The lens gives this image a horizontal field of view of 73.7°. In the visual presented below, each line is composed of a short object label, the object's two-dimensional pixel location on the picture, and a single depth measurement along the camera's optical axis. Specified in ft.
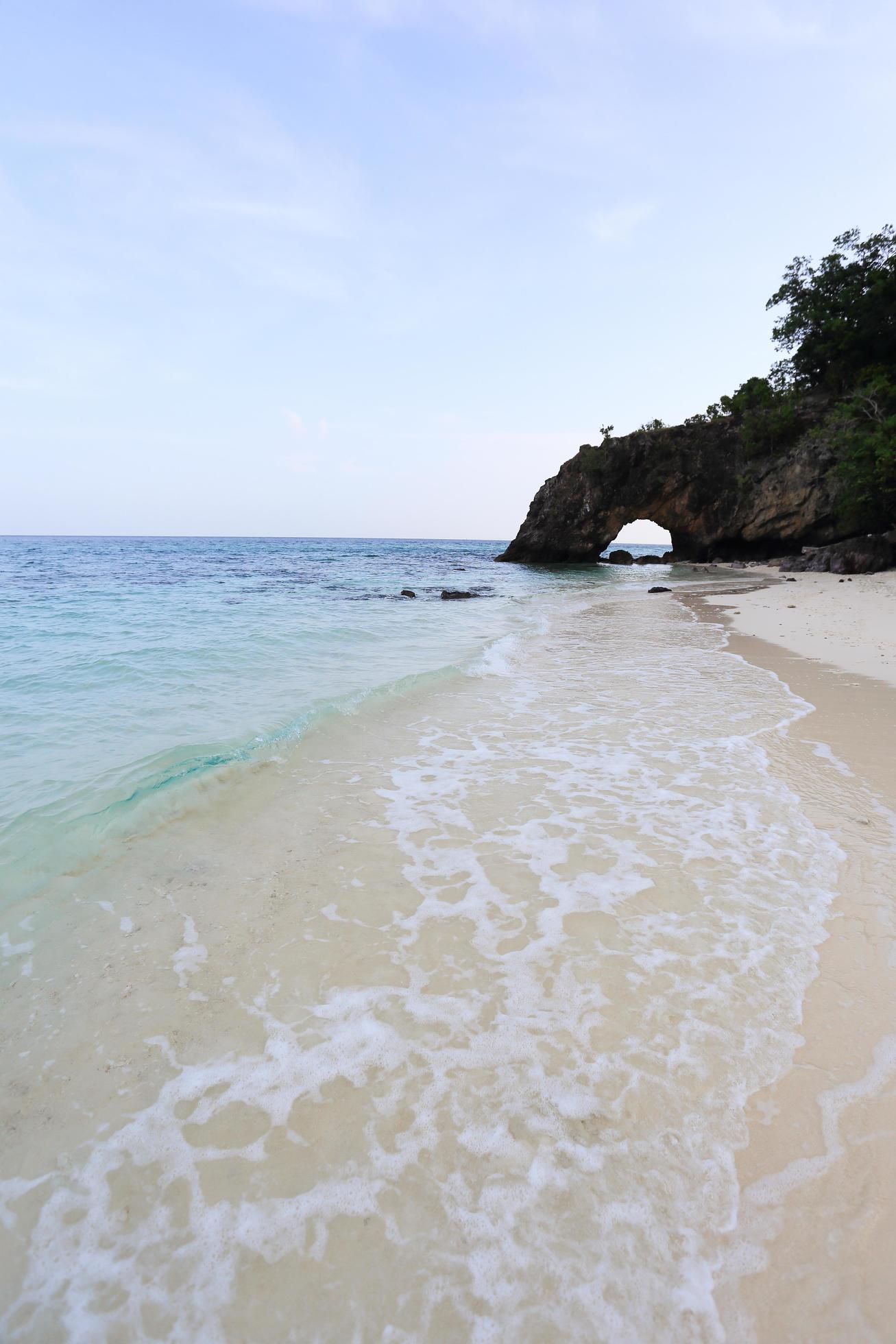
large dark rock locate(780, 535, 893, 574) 79.66
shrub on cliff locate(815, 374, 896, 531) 81.25
